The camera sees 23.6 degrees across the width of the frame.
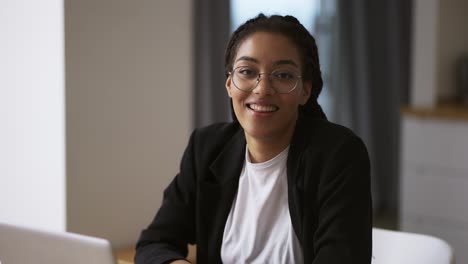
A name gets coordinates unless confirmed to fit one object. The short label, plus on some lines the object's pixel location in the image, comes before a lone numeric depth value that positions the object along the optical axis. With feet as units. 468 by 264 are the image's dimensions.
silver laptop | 5.29
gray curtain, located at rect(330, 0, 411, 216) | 15.85
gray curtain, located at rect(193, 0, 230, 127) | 12.35
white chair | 6.55
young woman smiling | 6.15
